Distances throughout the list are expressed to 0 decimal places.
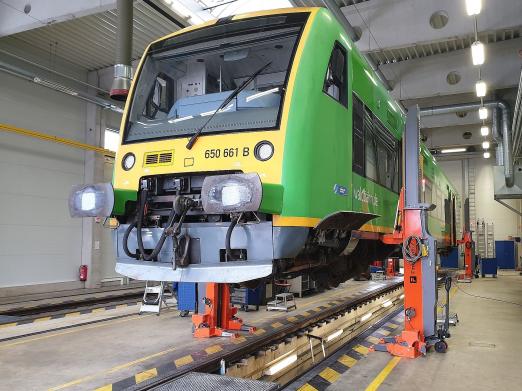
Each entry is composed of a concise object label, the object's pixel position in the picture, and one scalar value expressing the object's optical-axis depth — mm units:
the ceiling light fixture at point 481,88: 11008
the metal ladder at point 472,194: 23280
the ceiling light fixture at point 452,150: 23072
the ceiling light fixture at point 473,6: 6868
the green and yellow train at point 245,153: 3354
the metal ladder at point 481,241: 22838
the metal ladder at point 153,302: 7660
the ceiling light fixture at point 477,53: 8711
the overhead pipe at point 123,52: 7371
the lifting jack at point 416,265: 5281
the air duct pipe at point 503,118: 14875
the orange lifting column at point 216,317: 6152
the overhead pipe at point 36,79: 9523
